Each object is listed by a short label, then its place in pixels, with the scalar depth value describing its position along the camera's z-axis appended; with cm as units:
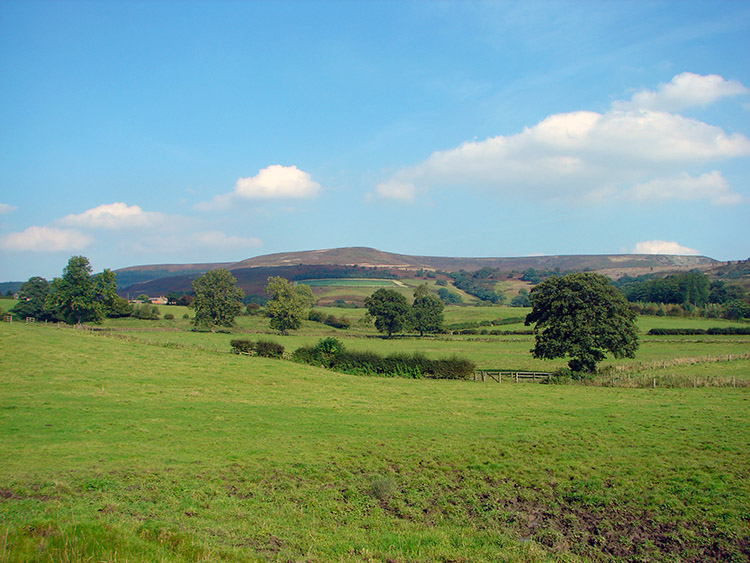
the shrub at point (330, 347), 4838
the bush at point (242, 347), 5138
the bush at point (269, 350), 5048
